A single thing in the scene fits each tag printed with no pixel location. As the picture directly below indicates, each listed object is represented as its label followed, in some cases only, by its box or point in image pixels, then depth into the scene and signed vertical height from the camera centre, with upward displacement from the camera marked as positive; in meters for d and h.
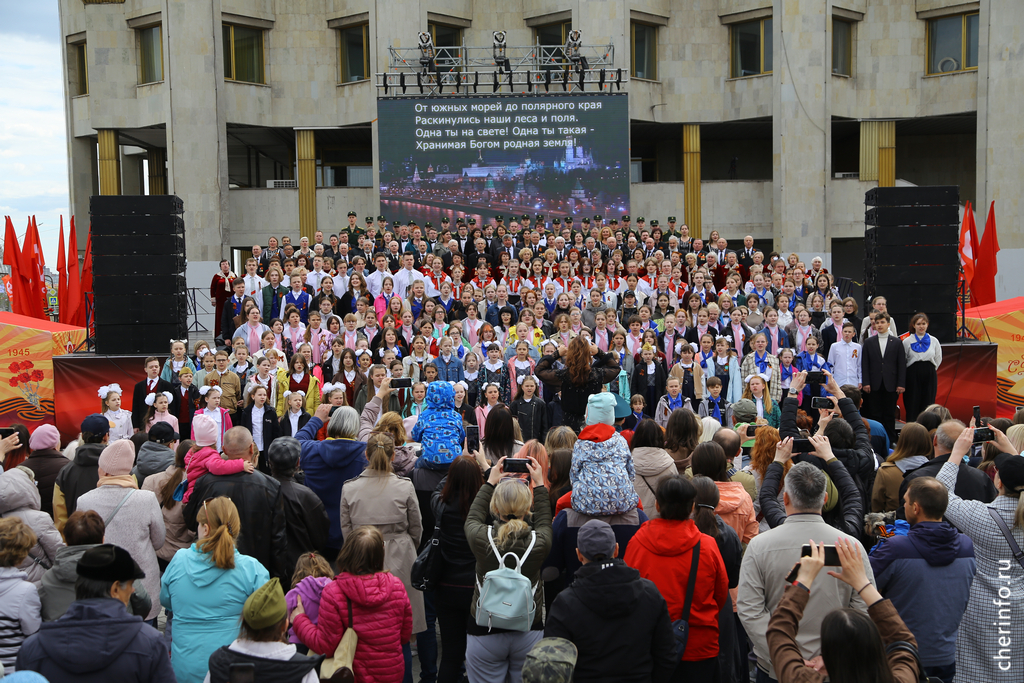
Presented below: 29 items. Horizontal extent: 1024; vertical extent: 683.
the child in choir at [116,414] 9.57 -1.65
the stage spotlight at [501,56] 21.62 +5.45
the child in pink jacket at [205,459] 5.02 -1.17
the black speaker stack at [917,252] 12.16 +0.09
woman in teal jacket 4.14 -1.61
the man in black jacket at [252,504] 5.02 -1.41
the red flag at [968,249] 16.41 +0.18
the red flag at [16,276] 17.39 -0.04
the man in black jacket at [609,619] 3.51 -1.48
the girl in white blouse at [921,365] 11.40 -1.46
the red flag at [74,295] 17.39 -0.45
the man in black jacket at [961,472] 4.82 -1.27
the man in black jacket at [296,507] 5.22 -1.48
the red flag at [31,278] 17.41 -0.08
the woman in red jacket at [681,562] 3.90 -1.39
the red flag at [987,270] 16.56 -0.26
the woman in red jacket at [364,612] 4.09 -1.68
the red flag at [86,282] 17.50 -0.20
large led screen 21.70 +2.82
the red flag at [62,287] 17.90 -0.29
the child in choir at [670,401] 10.56 -1.76
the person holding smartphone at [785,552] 3.72 -1.31
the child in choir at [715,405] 10.47 -1.92
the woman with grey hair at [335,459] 5.85 -1.33
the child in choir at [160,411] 9.44 -1.62
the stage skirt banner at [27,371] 13.33 -1.55
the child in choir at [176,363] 11.09 -1.23
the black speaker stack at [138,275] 11.89 -0.04
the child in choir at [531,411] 9.77 -1.70
